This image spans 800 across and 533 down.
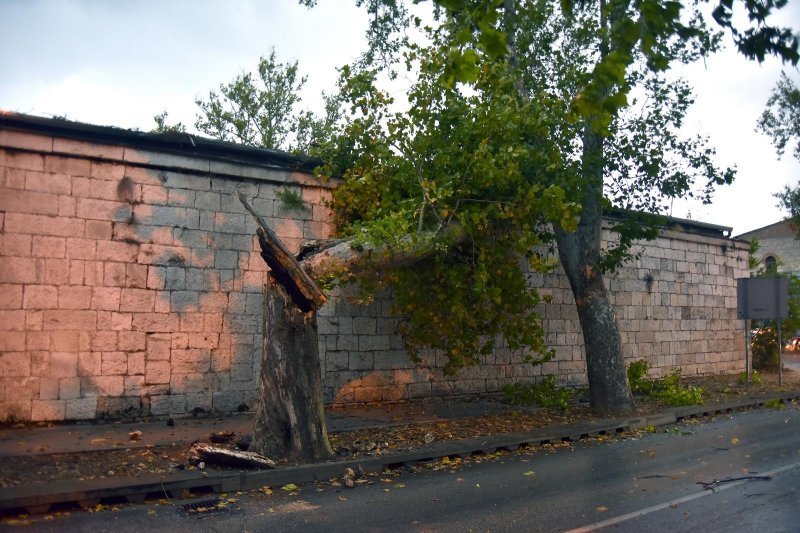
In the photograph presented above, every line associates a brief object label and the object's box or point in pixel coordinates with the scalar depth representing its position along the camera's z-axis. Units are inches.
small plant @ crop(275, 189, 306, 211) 469.4
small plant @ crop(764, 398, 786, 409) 560.3
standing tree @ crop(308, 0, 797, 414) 412.2
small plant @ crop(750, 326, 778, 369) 850.1
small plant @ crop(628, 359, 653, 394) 599.5
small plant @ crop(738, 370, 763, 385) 718.5
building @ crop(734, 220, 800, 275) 1865.2
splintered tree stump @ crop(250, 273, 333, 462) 325.7
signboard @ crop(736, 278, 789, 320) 660.1
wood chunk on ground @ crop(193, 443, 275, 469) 301.1
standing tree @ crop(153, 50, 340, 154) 1127.6
